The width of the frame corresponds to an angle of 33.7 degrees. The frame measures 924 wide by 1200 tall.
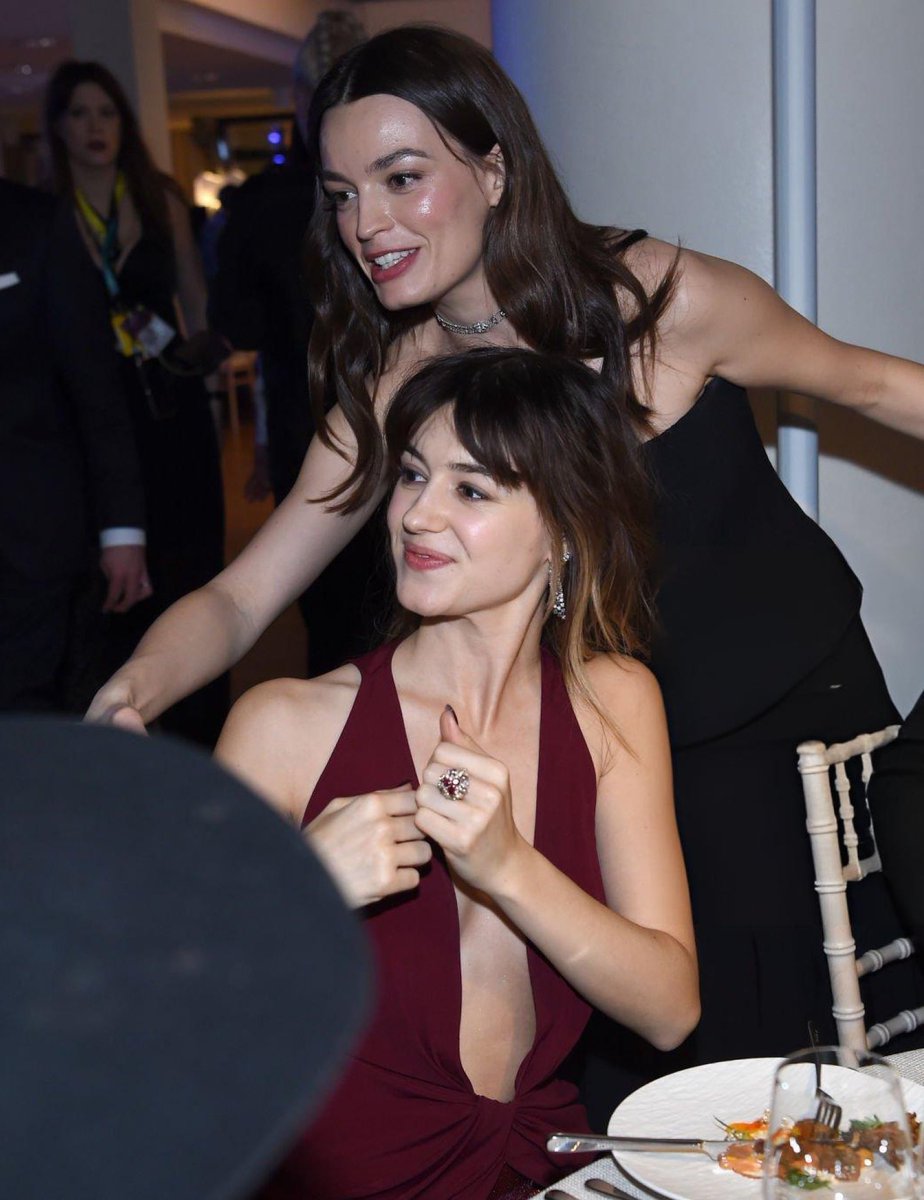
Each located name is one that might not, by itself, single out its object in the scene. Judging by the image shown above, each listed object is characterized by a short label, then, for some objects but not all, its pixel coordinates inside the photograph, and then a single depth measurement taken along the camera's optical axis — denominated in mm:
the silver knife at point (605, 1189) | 1190
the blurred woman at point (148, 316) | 4176
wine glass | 986
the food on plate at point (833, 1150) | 985
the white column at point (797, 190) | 2145
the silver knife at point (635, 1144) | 1167
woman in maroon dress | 1556
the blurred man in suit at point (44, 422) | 2887
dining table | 1195
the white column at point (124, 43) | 9406
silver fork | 1019
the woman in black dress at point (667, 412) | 1792
